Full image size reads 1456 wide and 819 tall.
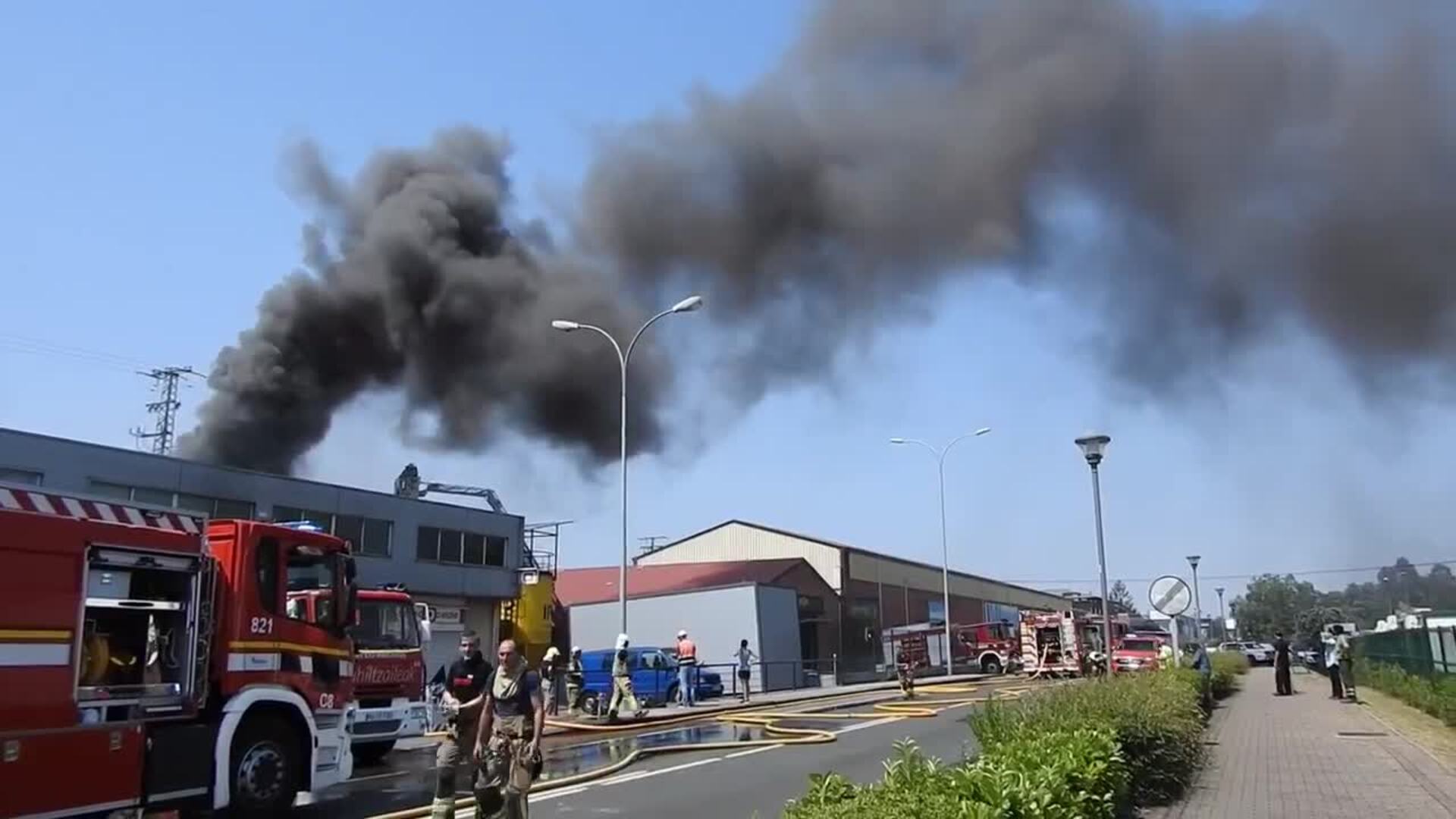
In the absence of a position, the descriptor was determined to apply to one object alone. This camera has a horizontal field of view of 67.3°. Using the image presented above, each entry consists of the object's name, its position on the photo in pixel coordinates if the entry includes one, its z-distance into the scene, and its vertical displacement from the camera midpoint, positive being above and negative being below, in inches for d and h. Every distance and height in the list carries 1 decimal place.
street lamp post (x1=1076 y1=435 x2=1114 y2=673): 645.9 +97.6
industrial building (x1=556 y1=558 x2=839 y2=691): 1311.5 +4.8
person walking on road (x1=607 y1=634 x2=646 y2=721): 765.9 -41.1
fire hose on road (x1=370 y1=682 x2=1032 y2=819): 451.2 -63.3
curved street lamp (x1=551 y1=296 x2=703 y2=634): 810.5 +227.8
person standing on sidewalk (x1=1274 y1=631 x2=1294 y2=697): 946.1 -42.9
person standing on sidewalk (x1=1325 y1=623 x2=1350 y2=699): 898.1 -38.9
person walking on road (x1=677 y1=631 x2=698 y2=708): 916.6 -32.9
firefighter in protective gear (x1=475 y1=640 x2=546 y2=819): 293.6 -29.8
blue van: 991.0 -41.4
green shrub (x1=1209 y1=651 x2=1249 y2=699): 959.0 -54.5
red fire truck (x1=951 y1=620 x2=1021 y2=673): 1616.6 -35.8
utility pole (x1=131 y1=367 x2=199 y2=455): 1483.8 +309.8
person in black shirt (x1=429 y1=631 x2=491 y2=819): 324.8 -23.7
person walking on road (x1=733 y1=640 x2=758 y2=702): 1023.0 -36.1
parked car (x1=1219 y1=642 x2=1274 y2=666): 2265.4 -72.3
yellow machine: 1177.4 +14.2
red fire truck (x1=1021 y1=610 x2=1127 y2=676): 1358.3 -24.7
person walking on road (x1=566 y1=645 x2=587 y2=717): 880.3 -47.1
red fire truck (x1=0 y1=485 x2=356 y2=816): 297.3 -8.3
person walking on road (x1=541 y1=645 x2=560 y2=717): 787.8 -44.4
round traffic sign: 634.2 +12.9
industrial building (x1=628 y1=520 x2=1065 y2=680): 1996.8 +93.4
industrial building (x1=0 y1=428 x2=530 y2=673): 826.2 +109.7
